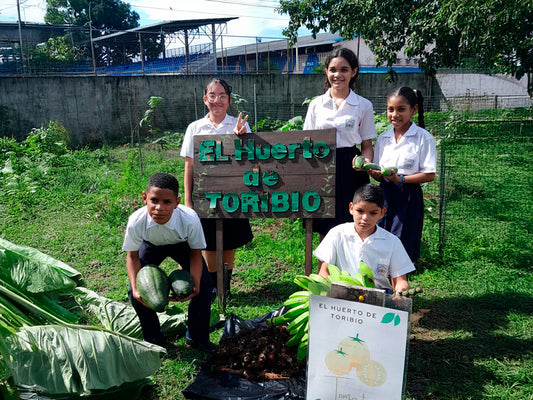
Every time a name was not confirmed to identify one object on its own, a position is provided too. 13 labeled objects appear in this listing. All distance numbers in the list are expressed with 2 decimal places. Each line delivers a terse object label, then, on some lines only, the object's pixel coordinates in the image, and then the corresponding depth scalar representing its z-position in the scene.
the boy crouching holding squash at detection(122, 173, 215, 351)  3.39
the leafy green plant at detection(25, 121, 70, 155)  10.87
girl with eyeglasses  4.28
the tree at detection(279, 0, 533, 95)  7.45
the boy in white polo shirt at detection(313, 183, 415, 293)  3.24
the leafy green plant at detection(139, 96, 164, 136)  13.73
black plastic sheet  3.05
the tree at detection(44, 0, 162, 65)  37.53
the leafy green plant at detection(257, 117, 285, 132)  13.15
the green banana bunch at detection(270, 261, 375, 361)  3.06
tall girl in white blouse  3.94
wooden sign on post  4.20
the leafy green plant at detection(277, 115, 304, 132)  7.52
